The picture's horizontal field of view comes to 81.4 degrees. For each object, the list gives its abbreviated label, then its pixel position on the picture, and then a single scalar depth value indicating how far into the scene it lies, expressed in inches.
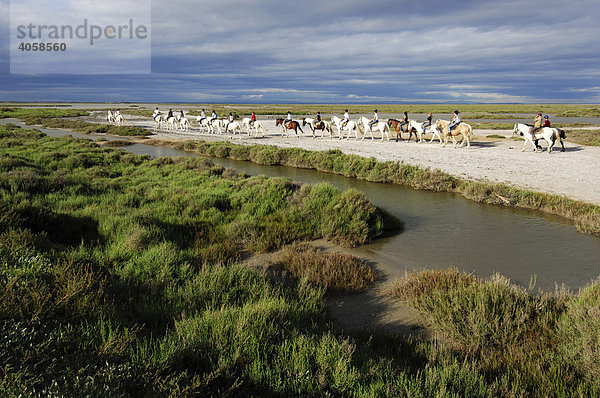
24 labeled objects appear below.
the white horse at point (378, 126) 1147.8
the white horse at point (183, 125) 1653.5
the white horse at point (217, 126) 1465.3
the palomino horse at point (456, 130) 941.2
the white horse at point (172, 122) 1694.1
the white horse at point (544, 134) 824.3
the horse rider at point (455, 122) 969.3
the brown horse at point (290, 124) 1355.8
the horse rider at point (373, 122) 1167.3
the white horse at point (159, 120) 1792.6
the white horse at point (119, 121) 1837.6
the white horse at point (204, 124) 1547.6
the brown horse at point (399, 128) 1115.9
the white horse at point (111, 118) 1987.5
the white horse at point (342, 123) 1204.2
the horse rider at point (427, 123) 1051.2
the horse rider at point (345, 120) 1261.6
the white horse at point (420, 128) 1053.4
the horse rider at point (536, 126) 862.5
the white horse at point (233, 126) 1411.2
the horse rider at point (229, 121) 1445.1
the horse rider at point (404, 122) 1133.1
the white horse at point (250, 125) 1412.4
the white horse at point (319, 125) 1294.3
